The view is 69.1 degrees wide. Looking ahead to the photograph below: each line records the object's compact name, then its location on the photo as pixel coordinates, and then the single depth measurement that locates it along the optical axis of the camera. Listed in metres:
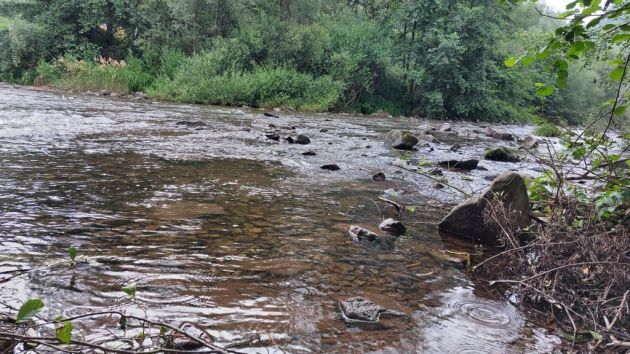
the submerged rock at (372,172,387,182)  7.12
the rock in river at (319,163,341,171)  7.62
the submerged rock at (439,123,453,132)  18.34
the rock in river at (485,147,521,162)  10.47
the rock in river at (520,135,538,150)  12.58
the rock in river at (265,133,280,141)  10.66
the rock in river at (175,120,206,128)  11.83
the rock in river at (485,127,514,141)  16.57
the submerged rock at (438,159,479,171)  8.67
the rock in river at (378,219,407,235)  4.50
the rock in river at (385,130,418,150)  11.16
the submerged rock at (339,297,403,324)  2.73
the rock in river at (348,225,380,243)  4.18
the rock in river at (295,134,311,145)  10.50
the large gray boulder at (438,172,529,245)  4.30
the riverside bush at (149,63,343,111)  20.72
